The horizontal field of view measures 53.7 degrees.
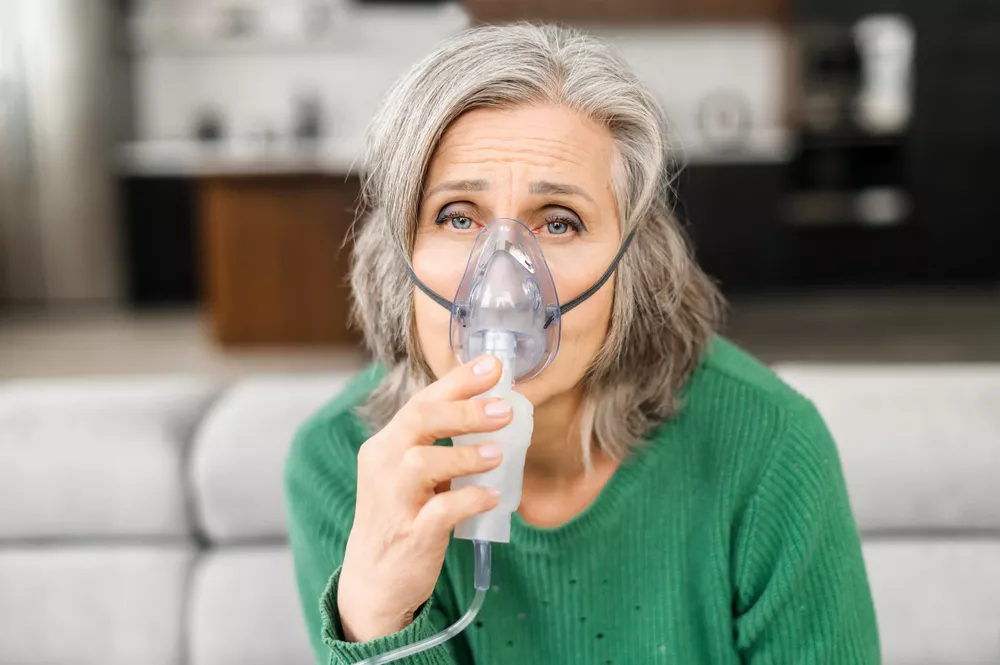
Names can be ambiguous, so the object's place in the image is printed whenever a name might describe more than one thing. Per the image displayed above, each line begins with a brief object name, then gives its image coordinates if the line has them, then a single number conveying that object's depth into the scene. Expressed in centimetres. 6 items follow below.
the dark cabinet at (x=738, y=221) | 620
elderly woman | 92
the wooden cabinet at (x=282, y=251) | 502
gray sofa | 142
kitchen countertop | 623
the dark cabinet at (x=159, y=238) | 657
